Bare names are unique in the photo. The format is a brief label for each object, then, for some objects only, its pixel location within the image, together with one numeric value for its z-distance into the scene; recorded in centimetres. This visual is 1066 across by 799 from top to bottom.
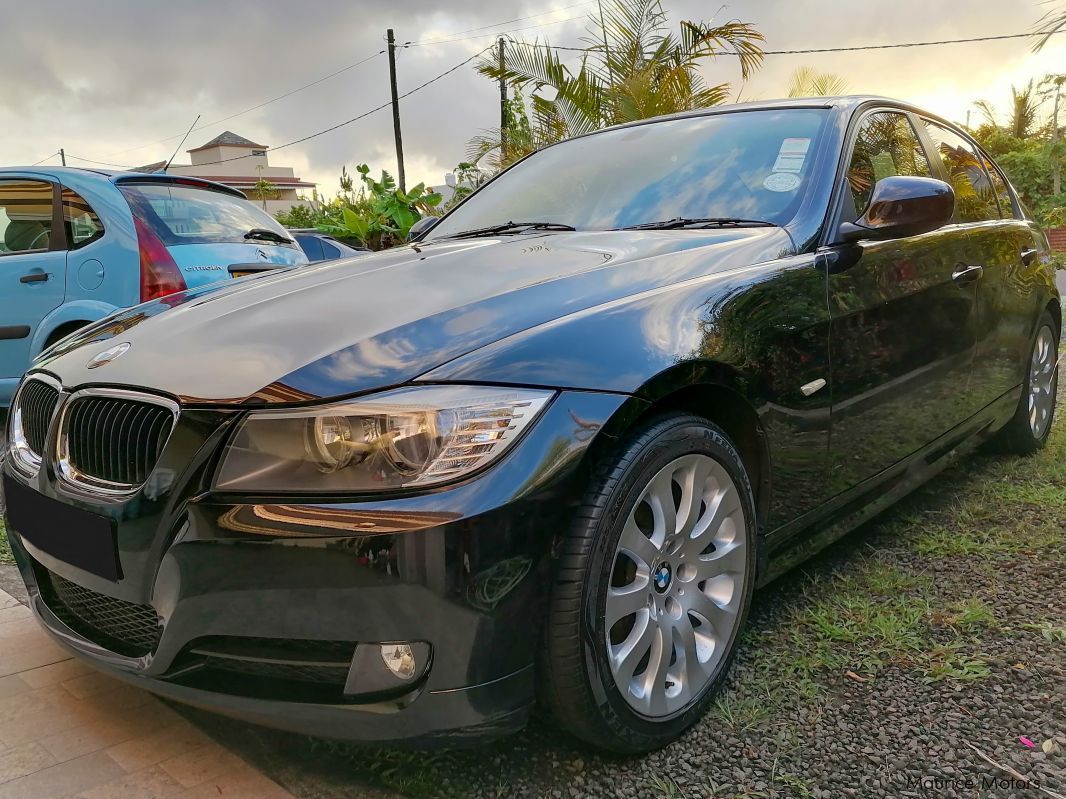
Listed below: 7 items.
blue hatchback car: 493
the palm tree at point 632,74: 903
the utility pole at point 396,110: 2792
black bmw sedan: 158
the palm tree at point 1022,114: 2778
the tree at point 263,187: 1974
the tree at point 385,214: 1480
